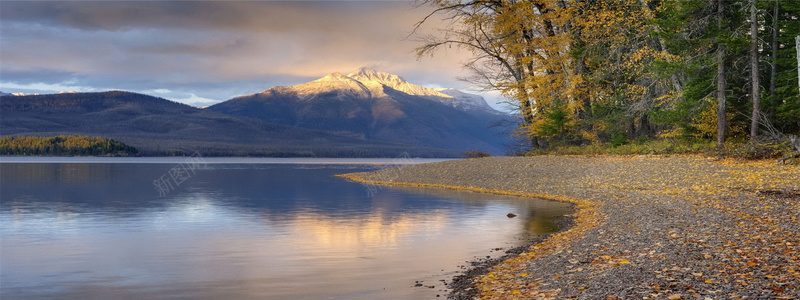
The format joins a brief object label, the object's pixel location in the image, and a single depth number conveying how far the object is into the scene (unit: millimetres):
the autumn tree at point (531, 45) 43500
